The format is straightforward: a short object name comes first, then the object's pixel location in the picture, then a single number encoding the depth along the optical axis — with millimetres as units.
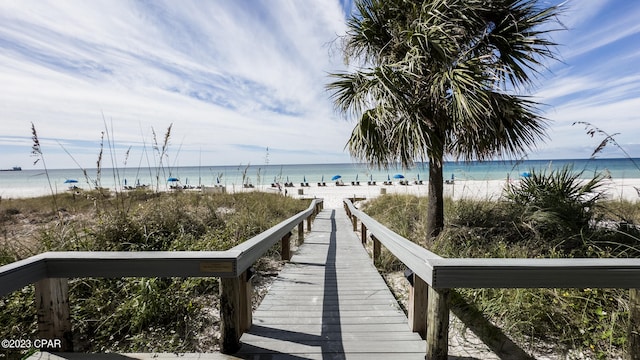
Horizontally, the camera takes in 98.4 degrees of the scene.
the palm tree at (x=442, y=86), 4352
